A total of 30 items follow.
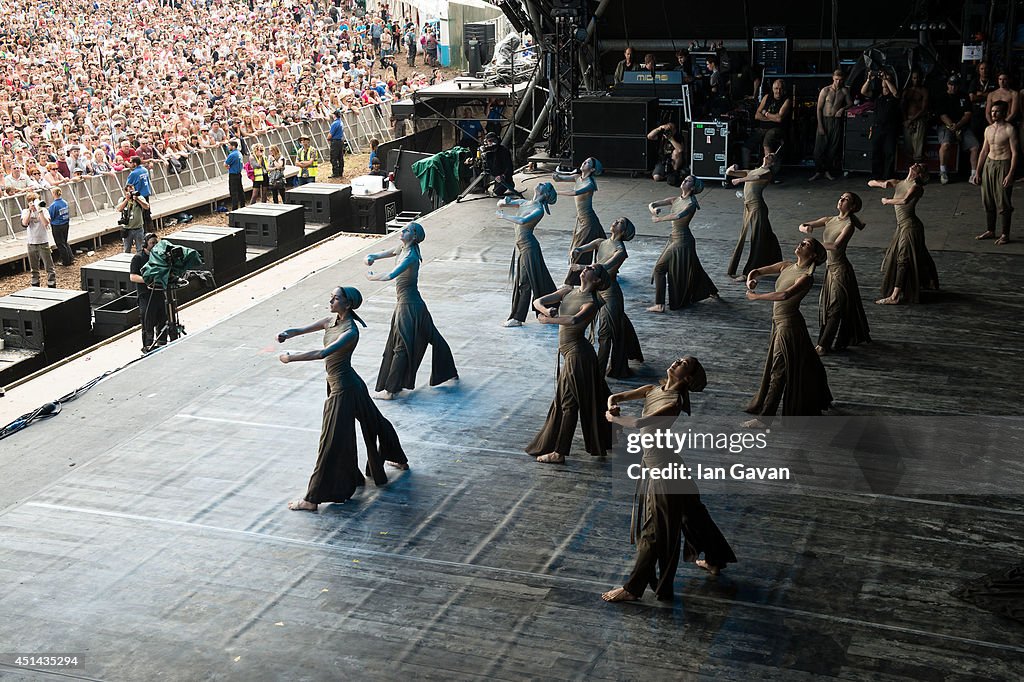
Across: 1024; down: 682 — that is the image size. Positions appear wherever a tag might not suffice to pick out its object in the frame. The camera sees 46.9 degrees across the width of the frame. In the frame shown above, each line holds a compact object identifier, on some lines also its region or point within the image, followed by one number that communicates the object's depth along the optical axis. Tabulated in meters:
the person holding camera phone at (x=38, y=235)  20.47
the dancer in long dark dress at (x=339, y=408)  9.28
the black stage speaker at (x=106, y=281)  19.00
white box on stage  26.53
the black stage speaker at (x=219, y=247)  20.30
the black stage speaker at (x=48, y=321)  16.59
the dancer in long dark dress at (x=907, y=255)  13.48
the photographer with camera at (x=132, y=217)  20.77
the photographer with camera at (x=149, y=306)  16.27
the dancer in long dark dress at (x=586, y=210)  14.67
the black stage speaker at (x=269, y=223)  22.84
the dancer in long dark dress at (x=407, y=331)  11.61
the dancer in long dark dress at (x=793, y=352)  10.31
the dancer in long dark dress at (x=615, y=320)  11.73
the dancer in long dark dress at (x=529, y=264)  13.66
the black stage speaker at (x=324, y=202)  25.39
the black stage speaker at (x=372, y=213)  25.91
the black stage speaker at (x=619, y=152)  22.70
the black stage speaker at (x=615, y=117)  22.52
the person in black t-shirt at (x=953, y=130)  20.61
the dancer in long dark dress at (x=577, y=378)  9.86
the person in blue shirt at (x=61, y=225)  21.42
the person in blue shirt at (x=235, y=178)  26.00
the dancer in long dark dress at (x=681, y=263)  13.95
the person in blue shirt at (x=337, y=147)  31.12
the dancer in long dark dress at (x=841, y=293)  11.98
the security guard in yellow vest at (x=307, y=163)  29.39
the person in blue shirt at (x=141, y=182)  23.19
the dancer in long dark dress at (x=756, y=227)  14.88
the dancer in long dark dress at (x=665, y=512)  7.55
